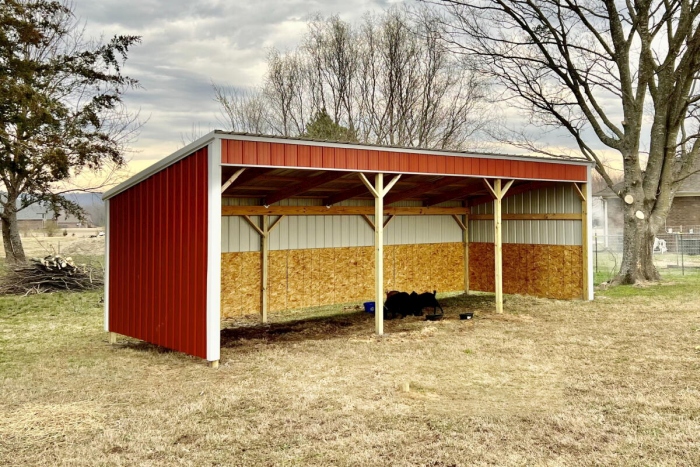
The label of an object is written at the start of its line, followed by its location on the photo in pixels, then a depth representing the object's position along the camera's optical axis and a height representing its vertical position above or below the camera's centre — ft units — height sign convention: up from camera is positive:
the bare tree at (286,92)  94.02 +24.46
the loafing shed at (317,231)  25.32 +0.75
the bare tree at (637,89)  52.85 +14.40
